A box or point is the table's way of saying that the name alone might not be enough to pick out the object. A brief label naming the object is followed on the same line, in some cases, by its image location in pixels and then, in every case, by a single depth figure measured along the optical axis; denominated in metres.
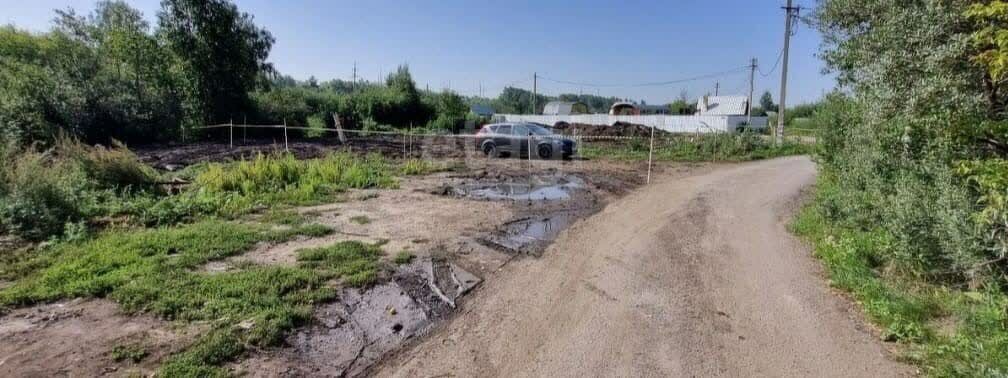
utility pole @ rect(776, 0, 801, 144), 21.77
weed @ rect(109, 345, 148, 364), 3.20
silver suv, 17.19
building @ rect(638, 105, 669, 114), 64.56
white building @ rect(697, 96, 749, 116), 42.41
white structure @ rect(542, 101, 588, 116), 58.41
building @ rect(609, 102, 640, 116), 49.00
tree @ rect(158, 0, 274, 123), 24.45
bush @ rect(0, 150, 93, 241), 6.23
